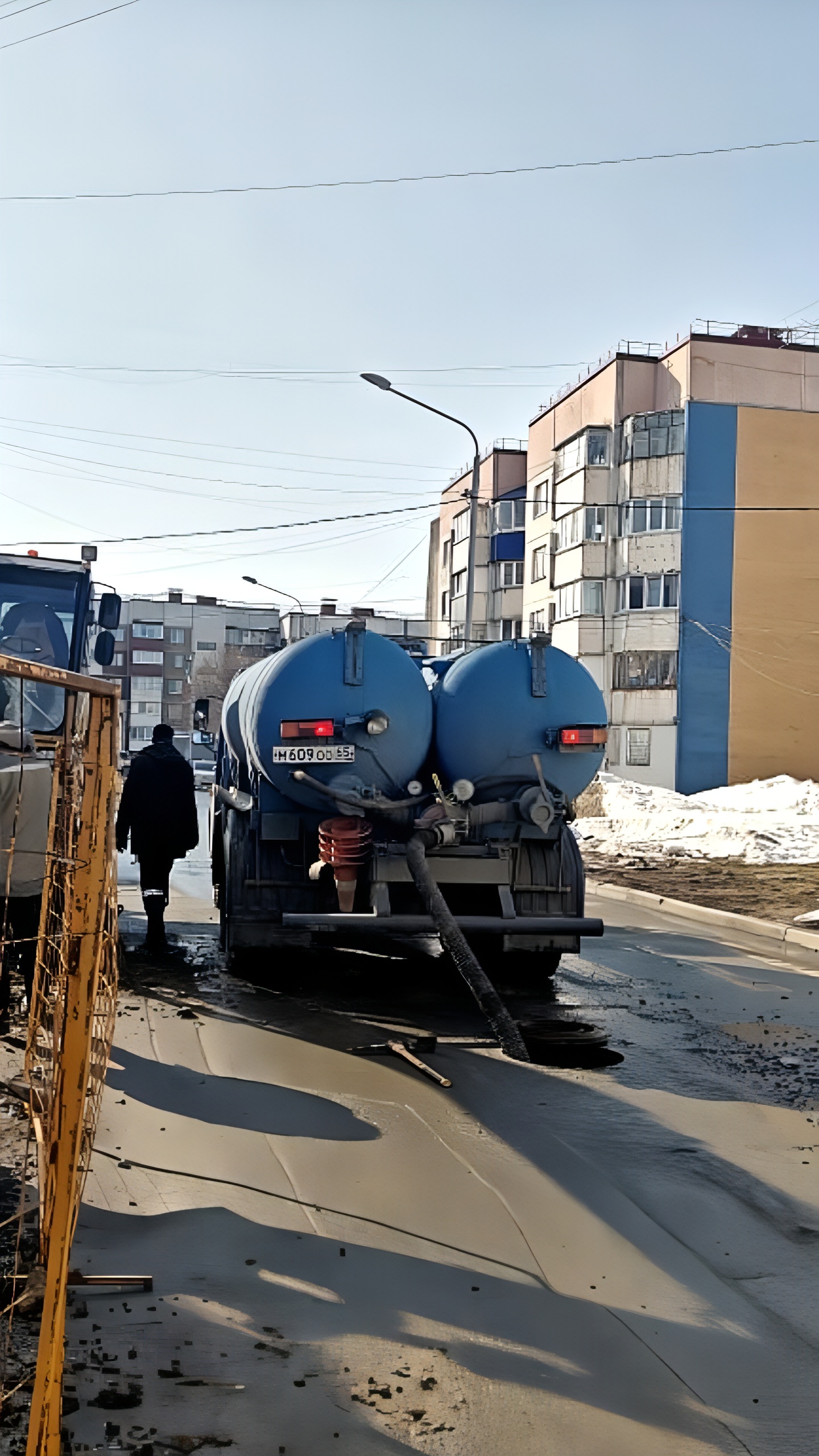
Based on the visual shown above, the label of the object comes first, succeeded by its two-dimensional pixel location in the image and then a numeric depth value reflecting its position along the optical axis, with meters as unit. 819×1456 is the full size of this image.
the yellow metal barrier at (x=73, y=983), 2.73
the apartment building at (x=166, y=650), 104.12
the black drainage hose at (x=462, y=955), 7.23
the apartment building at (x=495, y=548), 58.84
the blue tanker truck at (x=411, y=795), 8.34
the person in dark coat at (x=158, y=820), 10.67
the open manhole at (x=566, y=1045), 7.21
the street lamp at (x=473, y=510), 22.77
